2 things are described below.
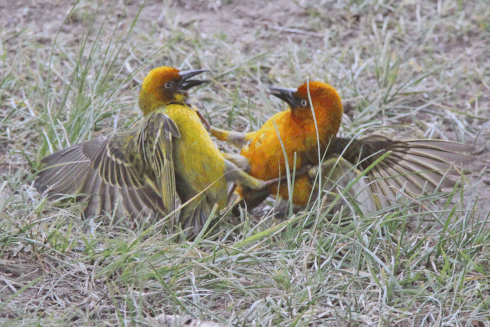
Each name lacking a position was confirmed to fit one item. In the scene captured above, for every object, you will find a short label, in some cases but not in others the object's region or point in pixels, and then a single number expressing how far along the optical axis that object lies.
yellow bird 6.68
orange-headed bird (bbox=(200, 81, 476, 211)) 7.07
